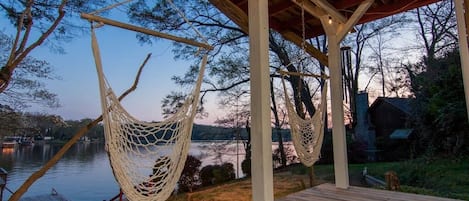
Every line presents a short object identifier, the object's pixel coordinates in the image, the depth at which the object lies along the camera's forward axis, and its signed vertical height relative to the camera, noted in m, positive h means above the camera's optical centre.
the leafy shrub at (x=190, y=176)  5.74 -1.07
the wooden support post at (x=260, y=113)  1.70 +0.10
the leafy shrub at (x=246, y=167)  6.75 -1.04
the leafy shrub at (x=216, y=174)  6.08 -1.11
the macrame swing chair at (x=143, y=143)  1.52 -0.09
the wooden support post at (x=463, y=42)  2.00 +0.64
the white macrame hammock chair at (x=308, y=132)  2.86 -0.06
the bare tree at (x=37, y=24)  3.67 +1.66
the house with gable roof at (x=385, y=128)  6.46 -0.06
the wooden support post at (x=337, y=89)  2.97 +0.44
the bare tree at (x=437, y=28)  6.10 +2.48
